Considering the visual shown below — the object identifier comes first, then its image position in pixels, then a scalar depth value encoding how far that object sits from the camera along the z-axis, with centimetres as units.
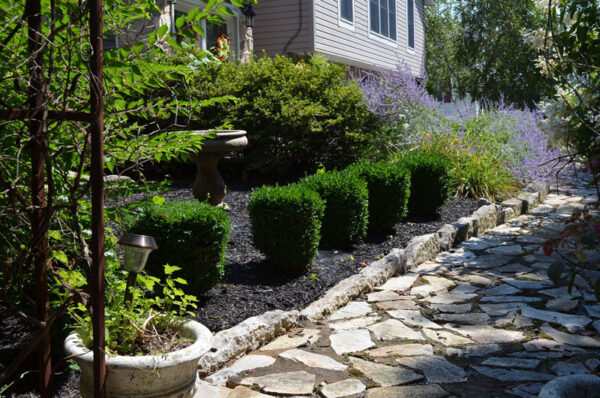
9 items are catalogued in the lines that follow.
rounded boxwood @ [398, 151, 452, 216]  760
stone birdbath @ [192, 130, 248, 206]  640
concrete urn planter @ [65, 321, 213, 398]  242
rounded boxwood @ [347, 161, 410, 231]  662
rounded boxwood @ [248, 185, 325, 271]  490
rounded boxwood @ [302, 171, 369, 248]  583
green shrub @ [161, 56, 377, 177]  870
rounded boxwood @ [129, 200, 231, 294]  398
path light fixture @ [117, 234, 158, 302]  252
